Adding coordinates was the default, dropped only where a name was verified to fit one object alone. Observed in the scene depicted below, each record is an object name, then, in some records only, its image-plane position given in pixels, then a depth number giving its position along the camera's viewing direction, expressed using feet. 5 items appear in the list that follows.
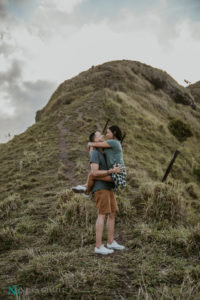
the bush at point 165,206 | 18.60
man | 13.38
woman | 13.43
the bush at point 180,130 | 91.04
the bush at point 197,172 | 64.08
